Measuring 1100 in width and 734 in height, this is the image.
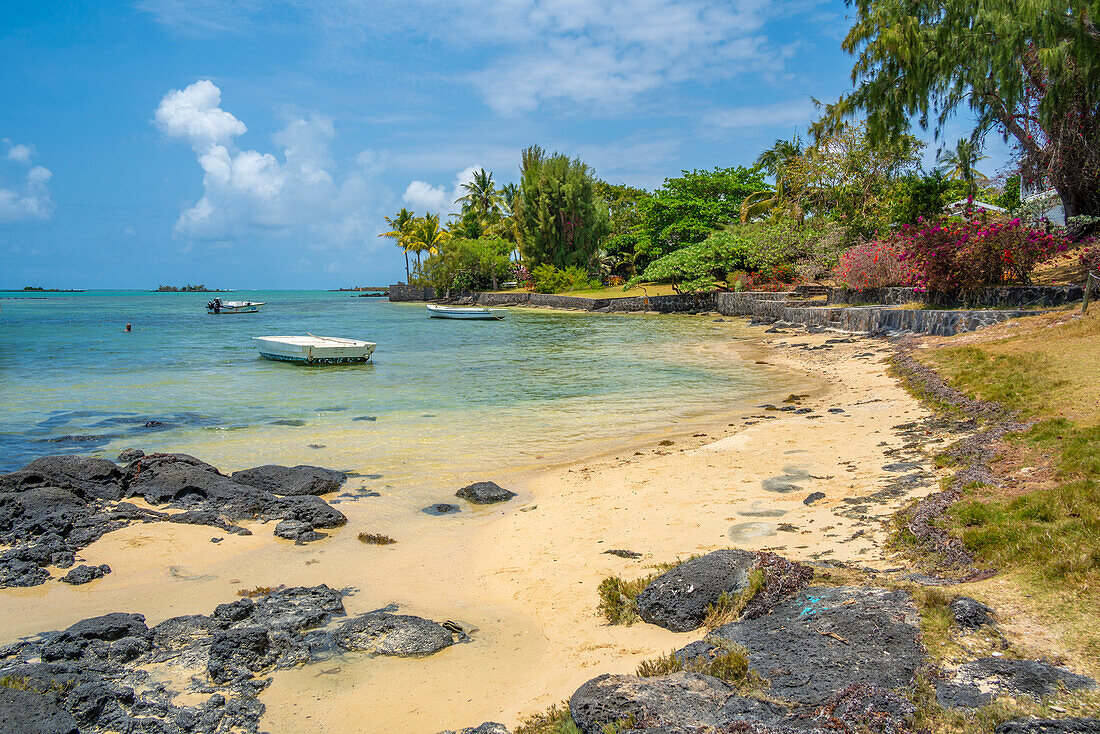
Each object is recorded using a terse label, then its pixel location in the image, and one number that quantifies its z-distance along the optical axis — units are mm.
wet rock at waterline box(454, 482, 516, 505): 8727
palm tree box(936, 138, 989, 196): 22250
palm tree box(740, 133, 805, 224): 45062
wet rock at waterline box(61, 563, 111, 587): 6141
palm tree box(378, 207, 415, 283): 94312
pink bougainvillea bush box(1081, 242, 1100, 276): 16203
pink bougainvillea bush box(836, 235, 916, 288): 25844
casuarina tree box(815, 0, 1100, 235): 17656
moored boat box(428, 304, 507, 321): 50031
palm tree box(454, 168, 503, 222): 87881
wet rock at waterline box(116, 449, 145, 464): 10737
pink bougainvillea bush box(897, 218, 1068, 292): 17875
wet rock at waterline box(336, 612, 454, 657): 4754
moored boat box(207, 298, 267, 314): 76431
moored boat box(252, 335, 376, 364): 24281
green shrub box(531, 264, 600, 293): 63688
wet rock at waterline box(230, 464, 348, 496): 9062
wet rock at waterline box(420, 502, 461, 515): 8320
